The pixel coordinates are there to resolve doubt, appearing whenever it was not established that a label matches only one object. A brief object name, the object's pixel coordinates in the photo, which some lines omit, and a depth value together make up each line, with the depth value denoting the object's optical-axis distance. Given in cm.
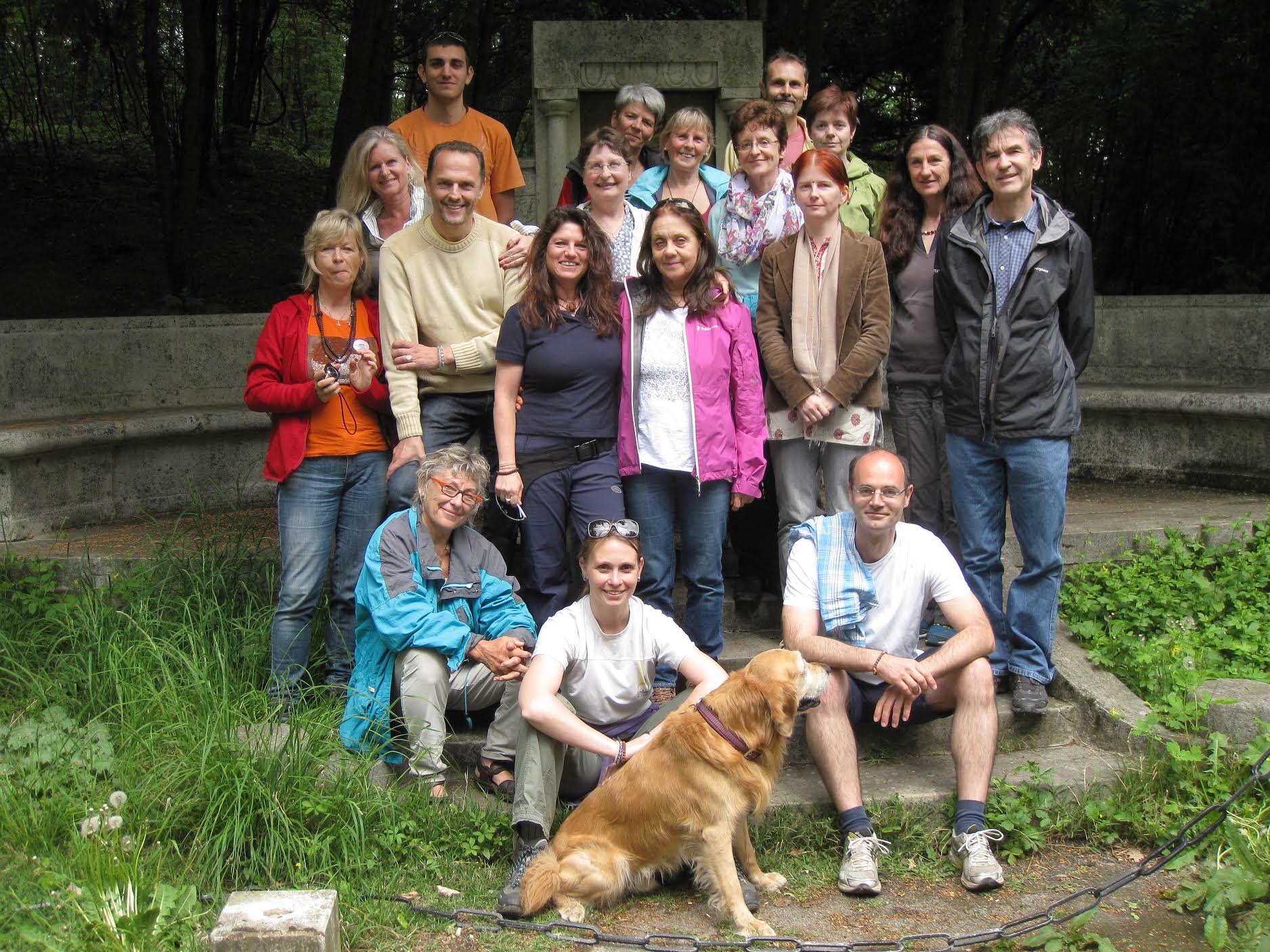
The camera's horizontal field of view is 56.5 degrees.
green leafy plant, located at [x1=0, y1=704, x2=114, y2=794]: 389
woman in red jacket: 464
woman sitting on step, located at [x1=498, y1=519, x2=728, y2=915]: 378
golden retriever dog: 353
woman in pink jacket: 447
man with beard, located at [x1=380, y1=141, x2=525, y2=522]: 463
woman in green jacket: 515
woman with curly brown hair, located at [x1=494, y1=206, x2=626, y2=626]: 449
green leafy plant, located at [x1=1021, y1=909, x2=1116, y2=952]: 341
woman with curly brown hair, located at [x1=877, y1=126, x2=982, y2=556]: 478
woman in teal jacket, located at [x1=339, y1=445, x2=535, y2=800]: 415
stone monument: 618
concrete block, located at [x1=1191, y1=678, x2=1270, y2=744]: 420
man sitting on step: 394
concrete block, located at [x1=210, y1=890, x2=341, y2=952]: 302
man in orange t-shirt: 538
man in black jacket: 437
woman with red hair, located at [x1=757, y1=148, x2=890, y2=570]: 466
